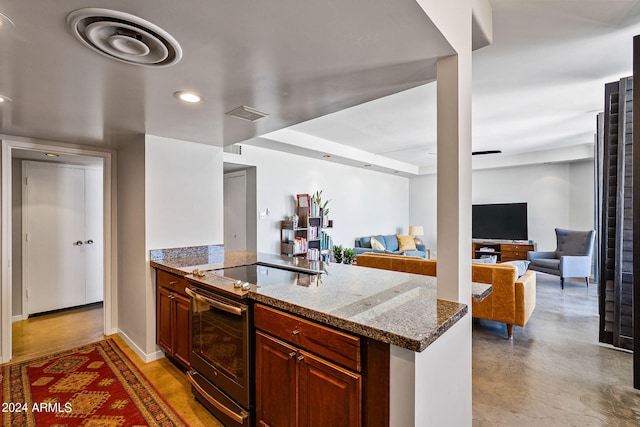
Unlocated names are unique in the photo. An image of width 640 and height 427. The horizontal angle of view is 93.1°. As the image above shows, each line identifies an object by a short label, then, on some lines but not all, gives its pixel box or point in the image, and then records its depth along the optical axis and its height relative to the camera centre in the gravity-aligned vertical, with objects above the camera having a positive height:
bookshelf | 5.18 -0.47
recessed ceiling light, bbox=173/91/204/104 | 1.94 +0.75
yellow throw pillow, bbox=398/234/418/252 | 7.50 -0.83
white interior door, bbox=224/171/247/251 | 5.21 +0.00
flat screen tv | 6.90 -0.26
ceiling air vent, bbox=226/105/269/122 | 2.22 +0.74
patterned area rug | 1.99 -1.36
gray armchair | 5.20 -0.86
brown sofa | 3.15 -0.87
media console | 6.69 -0.88
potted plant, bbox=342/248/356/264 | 5.93 -0.90
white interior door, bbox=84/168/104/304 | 4.33 -0.33
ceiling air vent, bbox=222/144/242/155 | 4.50 +0.93
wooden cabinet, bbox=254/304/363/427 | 1.25 -0.76
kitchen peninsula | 1.10 -0.47
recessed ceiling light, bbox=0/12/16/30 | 1.17 +0.75
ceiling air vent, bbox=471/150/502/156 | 6.26 +1.22
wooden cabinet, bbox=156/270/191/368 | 2.41 -0.90
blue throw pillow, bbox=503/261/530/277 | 3.85 -0.74
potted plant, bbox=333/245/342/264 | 5.91 -0.85
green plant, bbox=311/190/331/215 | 5.66 +0.18
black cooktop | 1.98 -0.46
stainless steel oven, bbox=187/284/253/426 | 1.72 -0.92
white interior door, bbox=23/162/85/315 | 3.84 -0.33
